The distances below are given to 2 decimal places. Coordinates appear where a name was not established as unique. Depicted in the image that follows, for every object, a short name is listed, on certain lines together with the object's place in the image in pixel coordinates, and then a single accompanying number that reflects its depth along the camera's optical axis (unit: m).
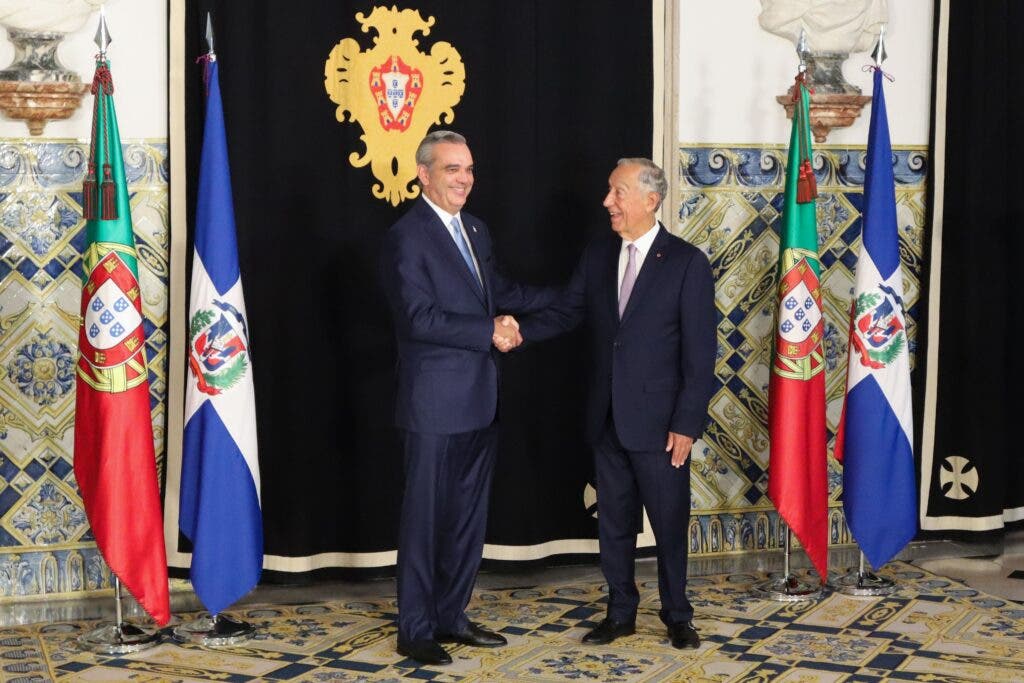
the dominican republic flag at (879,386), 5.42
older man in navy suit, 4.65
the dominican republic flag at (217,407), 4.75
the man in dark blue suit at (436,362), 4.52
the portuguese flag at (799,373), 5.32
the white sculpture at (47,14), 4.88
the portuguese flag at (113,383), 4.56
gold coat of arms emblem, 5.23
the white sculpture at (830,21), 5.82
